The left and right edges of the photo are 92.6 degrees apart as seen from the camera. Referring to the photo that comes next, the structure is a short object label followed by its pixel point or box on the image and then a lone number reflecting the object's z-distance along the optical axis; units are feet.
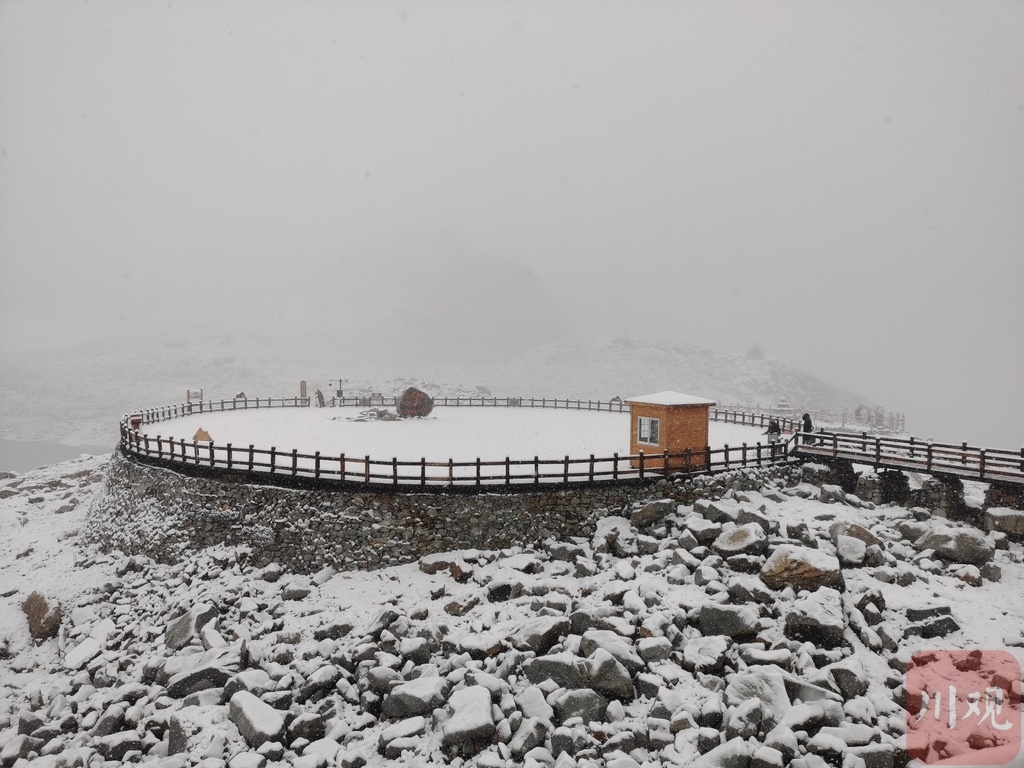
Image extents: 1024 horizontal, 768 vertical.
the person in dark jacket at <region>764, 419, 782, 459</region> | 64.85
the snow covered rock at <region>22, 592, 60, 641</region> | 51.26
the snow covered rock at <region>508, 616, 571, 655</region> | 36.78
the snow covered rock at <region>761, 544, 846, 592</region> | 39.17
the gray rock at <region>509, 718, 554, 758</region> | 30.35
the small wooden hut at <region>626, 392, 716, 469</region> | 60.03
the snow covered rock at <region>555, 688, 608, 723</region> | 32.07
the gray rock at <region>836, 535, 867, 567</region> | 42.88
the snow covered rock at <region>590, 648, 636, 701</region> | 32.99
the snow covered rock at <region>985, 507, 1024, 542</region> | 46.11
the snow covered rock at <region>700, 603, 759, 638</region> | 35.76
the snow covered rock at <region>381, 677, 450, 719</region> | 33.76
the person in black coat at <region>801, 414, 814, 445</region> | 65.57
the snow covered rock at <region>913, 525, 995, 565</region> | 42.91
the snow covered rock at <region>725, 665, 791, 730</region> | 30.42
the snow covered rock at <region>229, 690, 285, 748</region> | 32.83
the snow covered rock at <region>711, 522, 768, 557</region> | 43.01
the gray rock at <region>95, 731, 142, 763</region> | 33.78
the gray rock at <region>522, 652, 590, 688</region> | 34.01
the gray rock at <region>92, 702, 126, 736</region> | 36.22
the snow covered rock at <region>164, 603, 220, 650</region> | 43.40
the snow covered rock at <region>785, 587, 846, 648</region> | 34.81
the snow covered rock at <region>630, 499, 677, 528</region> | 49.88
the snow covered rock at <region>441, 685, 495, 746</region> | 30.91
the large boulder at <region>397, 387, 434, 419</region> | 114.73
